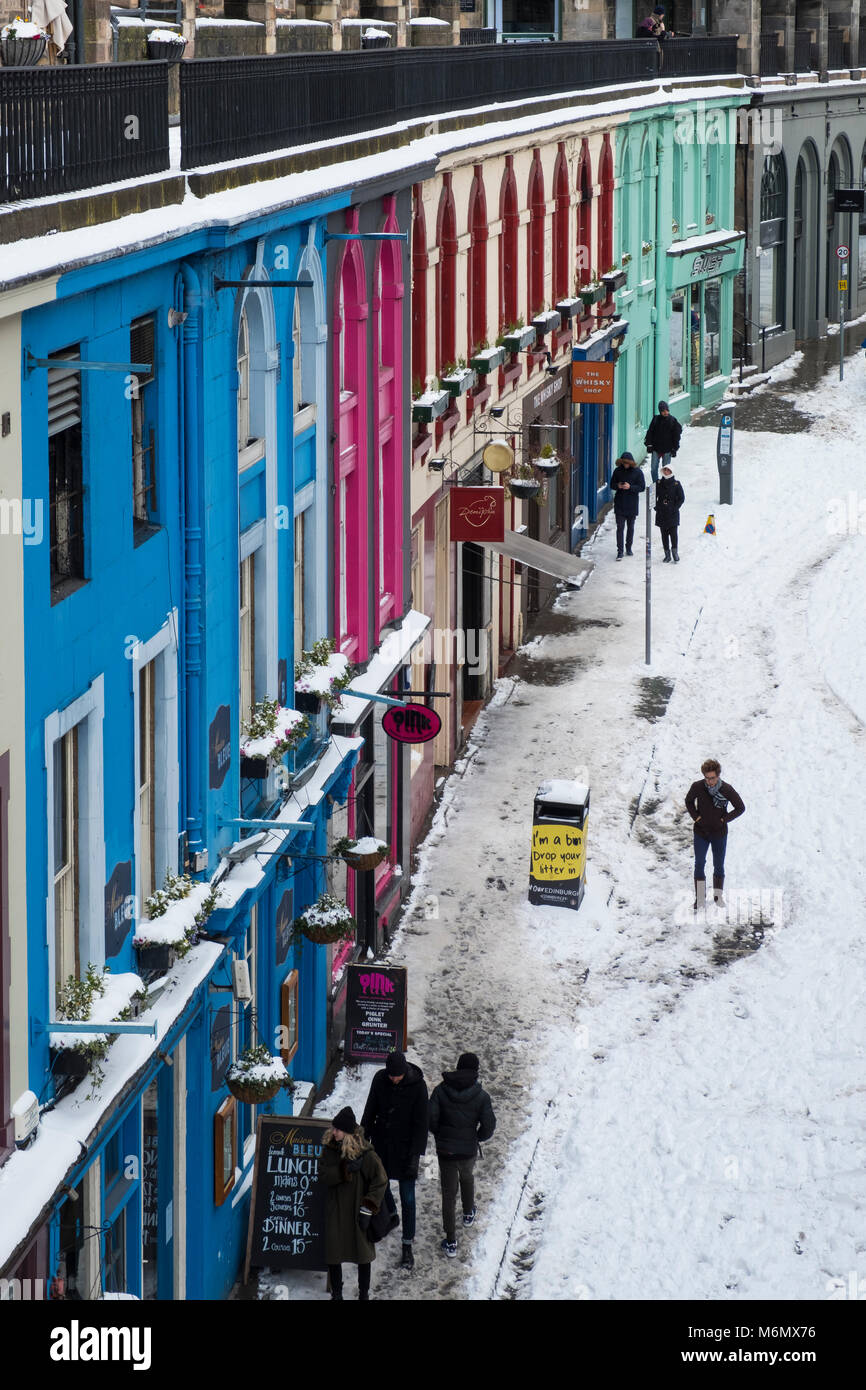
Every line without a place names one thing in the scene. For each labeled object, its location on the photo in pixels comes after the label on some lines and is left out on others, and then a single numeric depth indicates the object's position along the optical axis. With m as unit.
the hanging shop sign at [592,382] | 32.88
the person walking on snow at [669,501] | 33.44
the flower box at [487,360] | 26.05
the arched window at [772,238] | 52.50
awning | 27.27
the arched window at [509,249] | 27.98
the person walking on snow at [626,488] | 34.06
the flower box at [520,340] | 28.08
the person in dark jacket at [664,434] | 38.47
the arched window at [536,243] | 29.88
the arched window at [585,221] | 34.00
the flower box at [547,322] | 30.17
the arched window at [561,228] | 31.88
